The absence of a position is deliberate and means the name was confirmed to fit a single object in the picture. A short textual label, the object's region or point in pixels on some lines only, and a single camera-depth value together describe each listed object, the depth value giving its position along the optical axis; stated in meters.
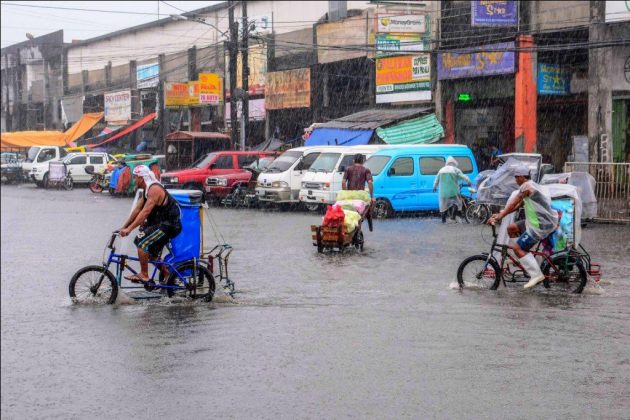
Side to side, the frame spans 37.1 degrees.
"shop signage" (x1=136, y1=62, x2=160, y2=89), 51.86
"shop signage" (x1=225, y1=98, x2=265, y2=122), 42.16
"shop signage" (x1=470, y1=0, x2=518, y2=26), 28.69
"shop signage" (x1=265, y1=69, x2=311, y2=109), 38.09
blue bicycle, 10.70
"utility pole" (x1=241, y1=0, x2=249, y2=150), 33.09
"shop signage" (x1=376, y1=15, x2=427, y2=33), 30.81
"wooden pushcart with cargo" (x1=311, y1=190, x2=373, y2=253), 16.09
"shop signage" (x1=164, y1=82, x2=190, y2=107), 44.38
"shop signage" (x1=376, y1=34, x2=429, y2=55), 31.33
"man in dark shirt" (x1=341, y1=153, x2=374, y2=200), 18.67
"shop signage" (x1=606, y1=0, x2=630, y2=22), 26.75
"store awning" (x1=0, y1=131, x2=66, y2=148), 45.44
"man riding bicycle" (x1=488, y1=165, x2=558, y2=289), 11.59
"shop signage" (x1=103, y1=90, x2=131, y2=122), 52.72
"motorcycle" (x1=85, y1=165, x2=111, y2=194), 36.38
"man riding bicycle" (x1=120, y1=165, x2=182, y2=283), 10.56
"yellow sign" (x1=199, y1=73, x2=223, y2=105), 42.47
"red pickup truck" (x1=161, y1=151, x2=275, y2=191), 29.08
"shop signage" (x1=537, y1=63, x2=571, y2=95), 29.62
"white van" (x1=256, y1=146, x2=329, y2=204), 25.98
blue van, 23.48
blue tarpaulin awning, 31.59
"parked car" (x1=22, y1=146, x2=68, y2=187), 40.54
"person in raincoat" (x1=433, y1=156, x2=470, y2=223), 21.53
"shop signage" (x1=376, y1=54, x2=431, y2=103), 33.03
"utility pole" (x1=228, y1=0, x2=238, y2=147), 32.94
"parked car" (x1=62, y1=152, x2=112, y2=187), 39.30
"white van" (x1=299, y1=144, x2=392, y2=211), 24.12
